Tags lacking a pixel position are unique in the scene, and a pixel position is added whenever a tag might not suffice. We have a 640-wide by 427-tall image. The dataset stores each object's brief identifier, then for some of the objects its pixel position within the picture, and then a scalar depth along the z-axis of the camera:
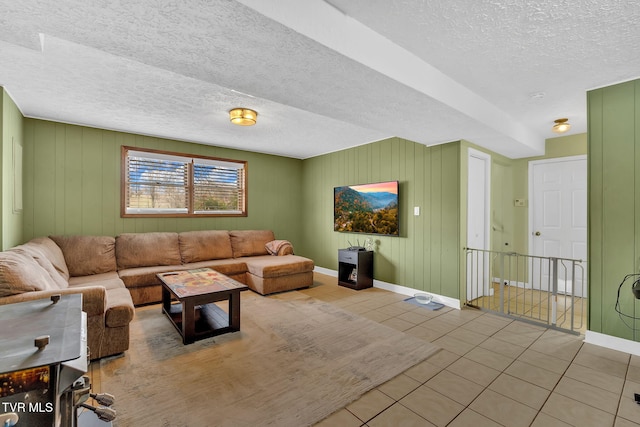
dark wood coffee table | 2.76
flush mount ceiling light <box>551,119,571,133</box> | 3.72
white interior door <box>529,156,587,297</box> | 4.32
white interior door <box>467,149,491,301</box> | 4.14
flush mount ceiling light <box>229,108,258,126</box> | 3.40
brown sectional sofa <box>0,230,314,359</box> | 2.34
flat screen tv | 4.66
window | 4.54
